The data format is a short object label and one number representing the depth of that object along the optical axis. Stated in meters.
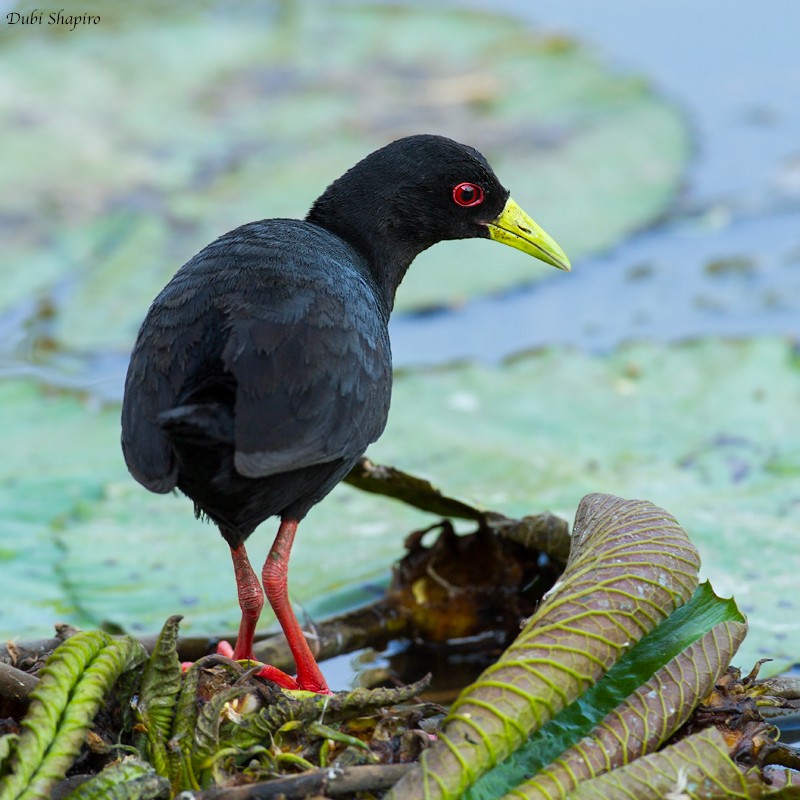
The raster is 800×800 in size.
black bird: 5.84
